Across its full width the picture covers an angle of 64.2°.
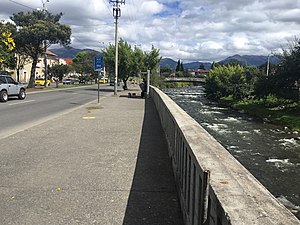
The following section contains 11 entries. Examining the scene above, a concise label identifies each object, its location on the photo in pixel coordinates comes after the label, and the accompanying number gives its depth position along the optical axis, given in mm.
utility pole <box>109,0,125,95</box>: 23905
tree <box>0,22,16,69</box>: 19347
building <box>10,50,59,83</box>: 60102
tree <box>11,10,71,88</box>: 28463
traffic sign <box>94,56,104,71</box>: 15859
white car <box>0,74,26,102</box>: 15975
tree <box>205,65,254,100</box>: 37464
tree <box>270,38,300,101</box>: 23998
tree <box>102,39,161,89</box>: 32253
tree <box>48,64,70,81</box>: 49670
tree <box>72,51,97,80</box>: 68533
